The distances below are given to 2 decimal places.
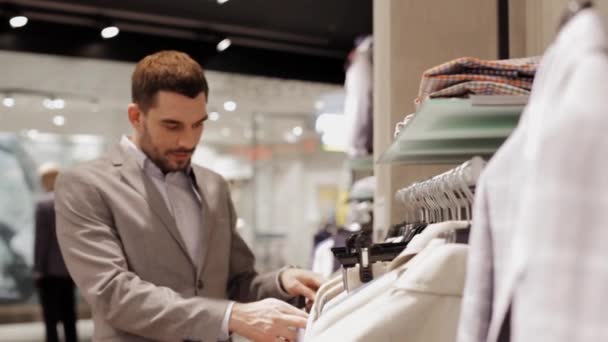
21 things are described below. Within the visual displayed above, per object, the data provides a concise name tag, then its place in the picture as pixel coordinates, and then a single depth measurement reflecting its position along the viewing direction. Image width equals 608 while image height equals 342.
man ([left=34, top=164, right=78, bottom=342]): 5.73
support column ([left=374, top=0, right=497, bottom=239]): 2.50
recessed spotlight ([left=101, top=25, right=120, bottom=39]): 5.80
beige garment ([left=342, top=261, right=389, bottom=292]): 1.49
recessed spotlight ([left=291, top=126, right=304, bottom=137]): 7.87
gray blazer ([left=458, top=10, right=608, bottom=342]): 0.69
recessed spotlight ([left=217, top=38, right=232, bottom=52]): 6.20
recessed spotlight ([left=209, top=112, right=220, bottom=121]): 7.19
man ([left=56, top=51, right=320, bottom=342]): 1.86
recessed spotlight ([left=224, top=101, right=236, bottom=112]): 7.07
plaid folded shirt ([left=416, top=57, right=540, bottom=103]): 1.40
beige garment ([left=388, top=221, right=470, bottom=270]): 1.20
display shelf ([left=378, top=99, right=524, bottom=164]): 1.42
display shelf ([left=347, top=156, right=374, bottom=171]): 4.08
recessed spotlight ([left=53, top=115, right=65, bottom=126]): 6.88
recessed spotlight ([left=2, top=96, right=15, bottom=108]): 6.43
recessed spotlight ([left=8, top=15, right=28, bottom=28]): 5.50
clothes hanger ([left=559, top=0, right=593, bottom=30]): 0.79
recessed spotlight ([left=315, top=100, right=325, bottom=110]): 7.27
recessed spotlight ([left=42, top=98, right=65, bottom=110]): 6.66
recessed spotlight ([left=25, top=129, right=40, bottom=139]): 6.97
